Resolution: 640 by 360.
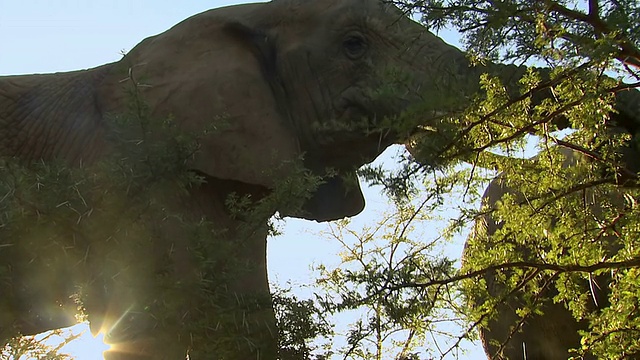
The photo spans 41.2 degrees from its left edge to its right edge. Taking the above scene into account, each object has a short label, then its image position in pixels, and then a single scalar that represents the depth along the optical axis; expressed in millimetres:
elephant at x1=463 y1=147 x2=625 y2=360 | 3699
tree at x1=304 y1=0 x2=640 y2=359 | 3008
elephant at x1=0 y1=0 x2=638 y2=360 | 2678
